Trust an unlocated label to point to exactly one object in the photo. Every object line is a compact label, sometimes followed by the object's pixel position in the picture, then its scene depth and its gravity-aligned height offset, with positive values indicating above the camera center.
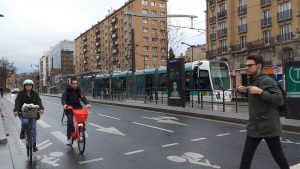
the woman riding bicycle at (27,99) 5.26 -0.25
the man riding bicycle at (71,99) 6.13 -0.29
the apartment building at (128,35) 63.15 +14.18
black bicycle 5.17 -0.57
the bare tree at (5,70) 68.58 +5.17
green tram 12.69 +0.45
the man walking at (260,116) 3.19 -0.40
